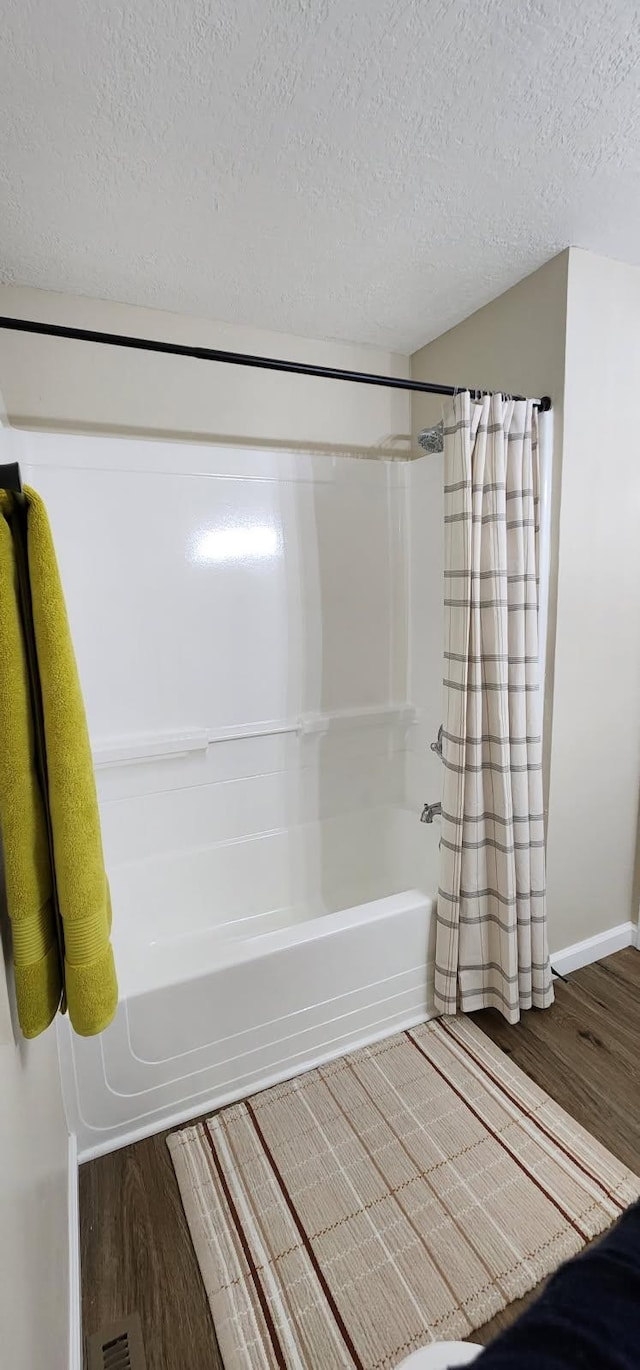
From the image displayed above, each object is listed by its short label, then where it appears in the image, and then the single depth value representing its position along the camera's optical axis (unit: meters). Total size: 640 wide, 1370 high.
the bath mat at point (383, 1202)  1.18
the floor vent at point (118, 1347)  1.11
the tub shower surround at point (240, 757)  1.61
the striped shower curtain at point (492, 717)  1.72
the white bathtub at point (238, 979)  1.52
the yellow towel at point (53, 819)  0.79
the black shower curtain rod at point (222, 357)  1.35
